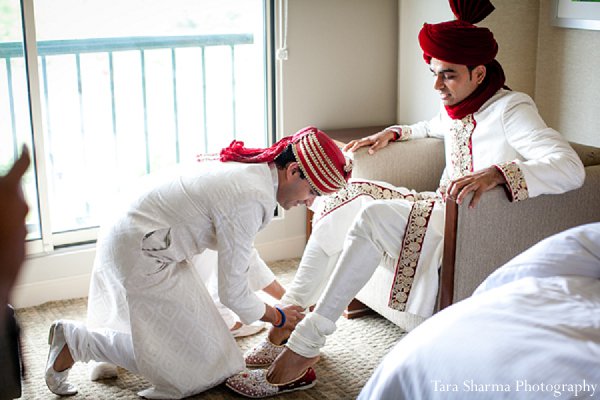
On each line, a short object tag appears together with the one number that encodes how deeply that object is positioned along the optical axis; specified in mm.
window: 3260
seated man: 2531
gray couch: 2533
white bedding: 1561
